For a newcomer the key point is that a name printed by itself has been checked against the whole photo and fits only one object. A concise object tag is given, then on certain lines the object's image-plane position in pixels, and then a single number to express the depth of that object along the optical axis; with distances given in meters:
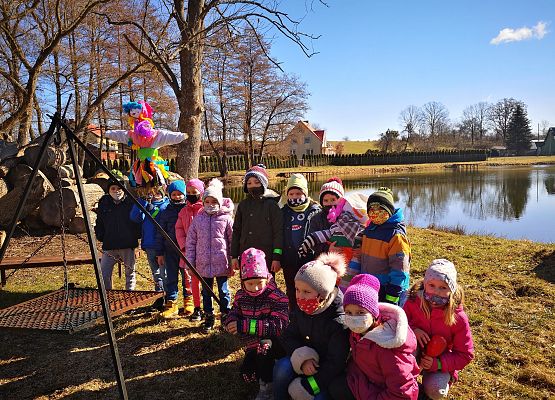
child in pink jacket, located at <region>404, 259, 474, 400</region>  2.96
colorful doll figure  5.82
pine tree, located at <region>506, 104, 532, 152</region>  68.62
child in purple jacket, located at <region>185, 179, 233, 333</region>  4.53
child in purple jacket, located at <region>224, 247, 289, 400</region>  3.27
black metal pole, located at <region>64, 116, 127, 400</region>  2.56
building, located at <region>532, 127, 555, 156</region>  72.88
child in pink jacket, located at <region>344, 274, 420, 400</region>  2.55
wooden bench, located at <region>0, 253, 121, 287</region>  5.27
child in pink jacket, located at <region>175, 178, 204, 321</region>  4.87
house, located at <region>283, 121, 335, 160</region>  61.72
